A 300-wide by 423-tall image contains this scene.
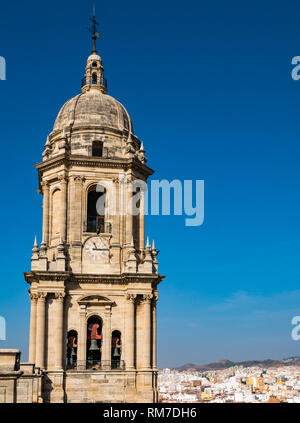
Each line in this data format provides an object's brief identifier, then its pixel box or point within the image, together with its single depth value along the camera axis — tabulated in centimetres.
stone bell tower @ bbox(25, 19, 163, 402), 4222
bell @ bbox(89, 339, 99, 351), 4322
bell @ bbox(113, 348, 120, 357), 4331
